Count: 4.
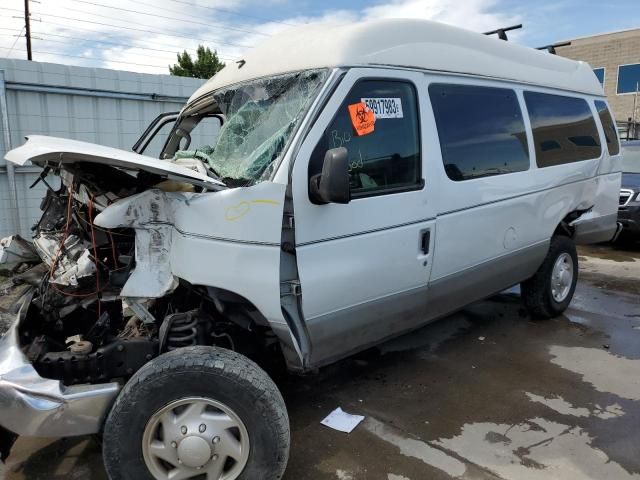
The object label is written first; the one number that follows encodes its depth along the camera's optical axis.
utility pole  22.49
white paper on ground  3.29
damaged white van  2.41
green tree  30.84
